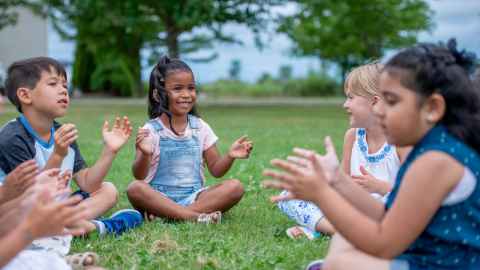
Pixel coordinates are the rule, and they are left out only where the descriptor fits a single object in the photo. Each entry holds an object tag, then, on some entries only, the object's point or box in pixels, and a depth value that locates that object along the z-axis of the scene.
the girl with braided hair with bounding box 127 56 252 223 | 4.13
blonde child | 3.69
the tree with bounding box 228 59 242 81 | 42.17
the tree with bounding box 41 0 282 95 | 19.86
